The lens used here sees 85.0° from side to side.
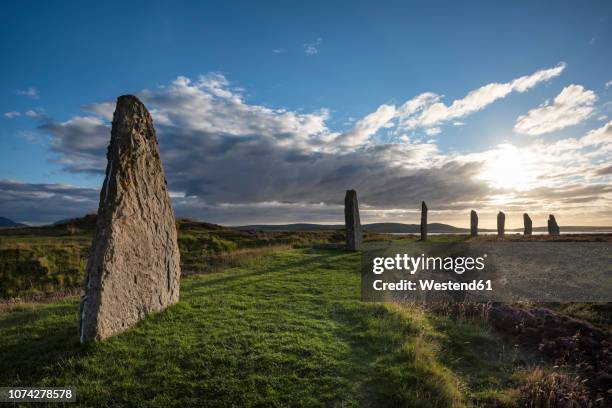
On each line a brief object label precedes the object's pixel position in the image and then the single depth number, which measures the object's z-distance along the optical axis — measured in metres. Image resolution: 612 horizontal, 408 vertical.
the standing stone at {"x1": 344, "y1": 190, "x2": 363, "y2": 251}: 24.56
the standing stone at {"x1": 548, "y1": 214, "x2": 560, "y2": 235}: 39.75
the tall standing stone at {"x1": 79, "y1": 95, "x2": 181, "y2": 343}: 7.41
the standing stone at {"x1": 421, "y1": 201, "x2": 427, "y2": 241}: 36.94
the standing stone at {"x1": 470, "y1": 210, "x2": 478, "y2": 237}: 38.84
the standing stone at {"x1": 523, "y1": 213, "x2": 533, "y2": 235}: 40.81
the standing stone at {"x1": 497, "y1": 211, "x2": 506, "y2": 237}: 38.41
